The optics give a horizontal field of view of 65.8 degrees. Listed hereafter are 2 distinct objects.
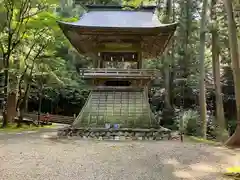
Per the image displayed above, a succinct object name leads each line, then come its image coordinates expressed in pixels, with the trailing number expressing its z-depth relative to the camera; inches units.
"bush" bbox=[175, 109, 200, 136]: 379.5
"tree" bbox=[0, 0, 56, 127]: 387.5
